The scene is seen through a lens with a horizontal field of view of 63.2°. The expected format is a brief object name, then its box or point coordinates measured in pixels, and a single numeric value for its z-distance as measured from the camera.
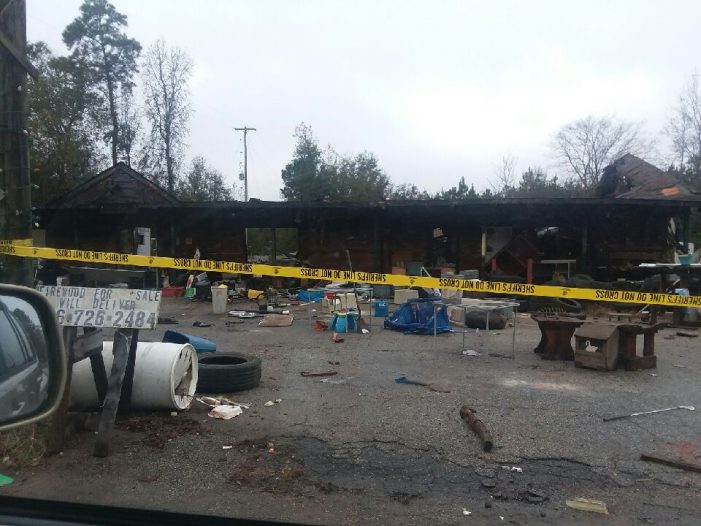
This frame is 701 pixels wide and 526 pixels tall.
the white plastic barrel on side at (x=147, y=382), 5.34
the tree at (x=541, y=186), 44.67
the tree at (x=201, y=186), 39.75
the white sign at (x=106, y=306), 4.81
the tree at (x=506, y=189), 50.23
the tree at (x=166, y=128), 34.18
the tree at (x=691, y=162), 27.54
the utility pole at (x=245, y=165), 46.53
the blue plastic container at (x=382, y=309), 13.47
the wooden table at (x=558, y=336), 8.48
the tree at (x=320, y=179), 41.94
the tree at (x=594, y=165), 47.22
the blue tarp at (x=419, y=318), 11.06
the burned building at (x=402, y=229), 19.14
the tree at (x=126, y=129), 32.44
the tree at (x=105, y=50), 27.19
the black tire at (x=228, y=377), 6.32
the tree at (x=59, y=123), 25.30
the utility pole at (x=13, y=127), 4.46
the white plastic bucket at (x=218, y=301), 14.59
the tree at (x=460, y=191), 48.90
